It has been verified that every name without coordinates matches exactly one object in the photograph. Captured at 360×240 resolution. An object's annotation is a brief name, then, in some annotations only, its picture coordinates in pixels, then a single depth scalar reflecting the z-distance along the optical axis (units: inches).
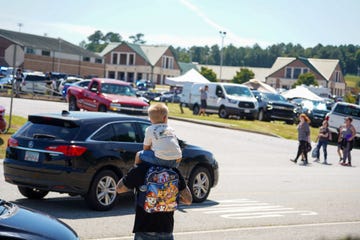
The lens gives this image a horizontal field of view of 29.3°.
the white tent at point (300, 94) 2359.7
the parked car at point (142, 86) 3240.7
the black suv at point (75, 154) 426.0
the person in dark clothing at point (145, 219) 247.4
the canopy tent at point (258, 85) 2997.0
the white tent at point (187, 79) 2324.7
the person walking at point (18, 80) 1750.7
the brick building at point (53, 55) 3853.3
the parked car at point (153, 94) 2743.6
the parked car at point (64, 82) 1918.1
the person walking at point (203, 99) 1535.4
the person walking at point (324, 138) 1013.2
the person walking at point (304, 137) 954.7
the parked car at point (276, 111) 1624.0
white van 1524.4
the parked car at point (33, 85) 1886.1
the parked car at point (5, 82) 1942.7
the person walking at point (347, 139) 1007.6
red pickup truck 1103.6
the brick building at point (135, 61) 4650.6
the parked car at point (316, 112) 1644.9
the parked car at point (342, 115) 1333.7
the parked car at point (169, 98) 2635.3
